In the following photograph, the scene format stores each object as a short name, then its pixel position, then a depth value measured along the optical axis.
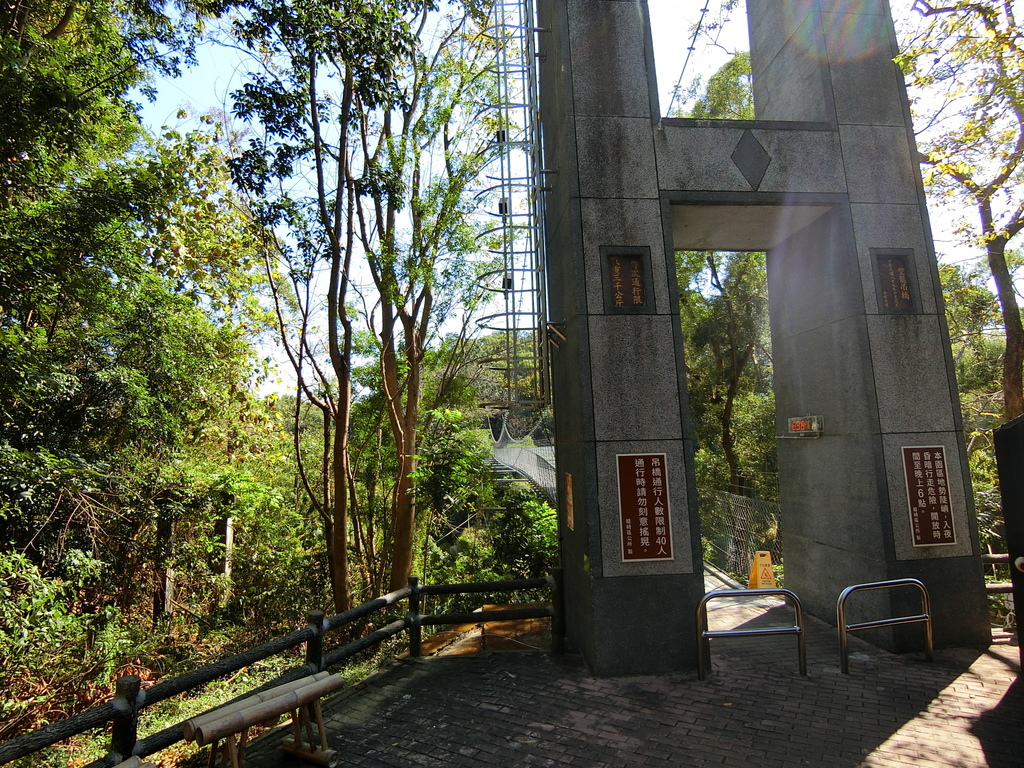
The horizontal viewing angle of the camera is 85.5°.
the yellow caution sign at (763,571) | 6.41
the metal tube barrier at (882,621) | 4.06
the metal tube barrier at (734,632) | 3.97
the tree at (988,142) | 5.54
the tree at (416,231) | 7.84
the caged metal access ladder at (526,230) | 5.71
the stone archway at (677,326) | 4.38
